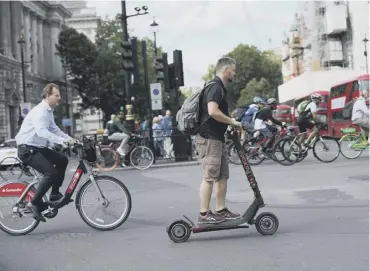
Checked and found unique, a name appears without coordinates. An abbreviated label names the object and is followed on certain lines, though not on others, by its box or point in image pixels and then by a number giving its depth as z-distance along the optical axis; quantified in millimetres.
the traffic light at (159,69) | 22652
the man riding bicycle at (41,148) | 7336
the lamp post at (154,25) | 30688
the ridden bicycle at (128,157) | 18375
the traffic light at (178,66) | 20031
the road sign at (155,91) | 22125
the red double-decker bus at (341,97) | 31094
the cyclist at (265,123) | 15805
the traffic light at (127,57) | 20495
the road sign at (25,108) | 35681
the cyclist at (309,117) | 16000
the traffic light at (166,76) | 20247
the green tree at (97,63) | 66375
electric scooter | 6367
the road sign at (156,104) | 22078
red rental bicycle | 7465
